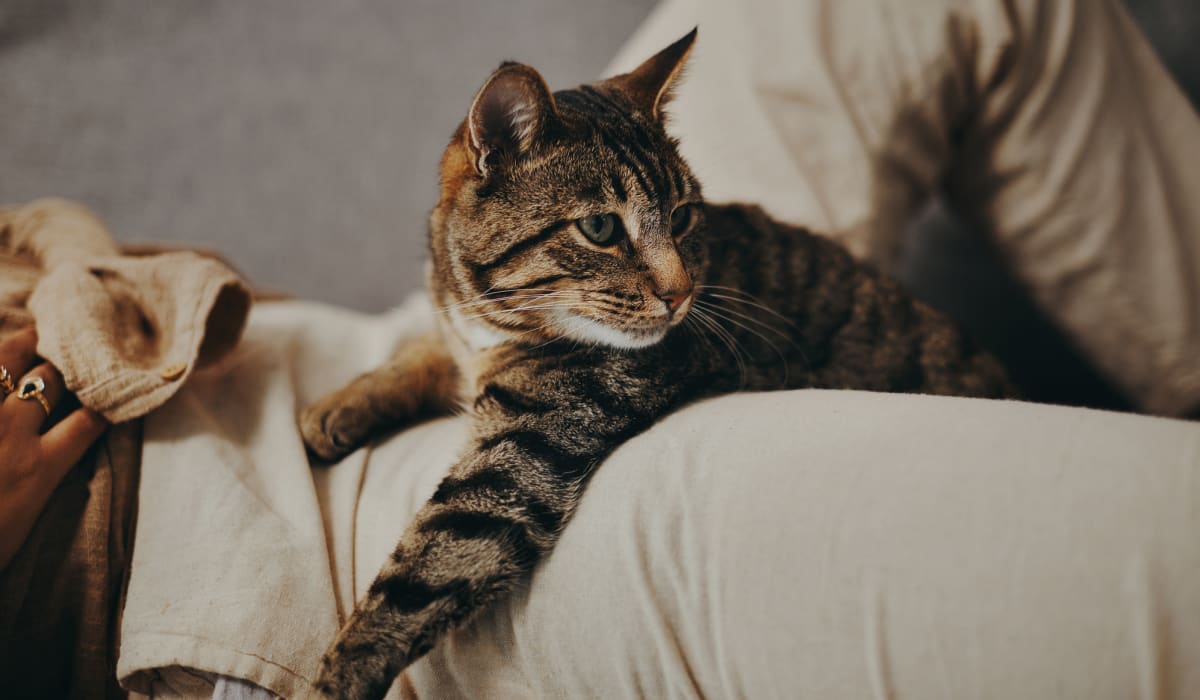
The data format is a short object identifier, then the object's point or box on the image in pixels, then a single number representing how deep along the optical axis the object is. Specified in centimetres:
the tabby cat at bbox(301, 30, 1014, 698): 49
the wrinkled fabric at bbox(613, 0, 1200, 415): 60
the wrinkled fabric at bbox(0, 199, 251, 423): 53
